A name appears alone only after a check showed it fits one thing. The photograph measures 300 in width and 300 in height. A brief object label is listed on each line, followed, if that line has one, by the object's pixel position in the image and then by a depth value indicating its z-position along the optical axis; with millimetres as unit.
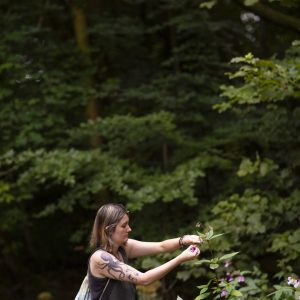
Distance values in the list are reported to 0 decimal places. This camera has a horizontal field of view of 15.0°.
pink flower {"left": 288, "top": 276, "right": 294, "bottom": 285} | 6462
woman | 5590
